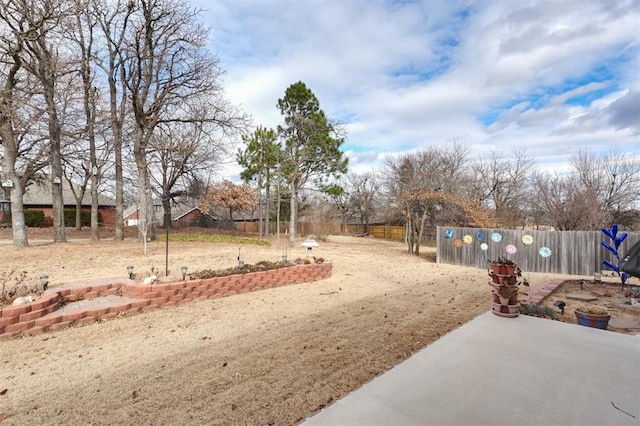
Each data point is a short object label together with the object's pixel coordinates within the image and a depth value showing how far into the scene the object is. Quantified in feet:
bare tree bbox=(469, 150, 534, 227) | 74.43
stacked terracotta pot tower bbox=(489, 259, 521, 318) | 14.35
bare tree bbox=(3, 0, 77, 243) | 31.12
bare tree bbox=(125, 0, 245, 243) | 43.55
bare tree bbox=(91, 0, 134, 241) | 44.80
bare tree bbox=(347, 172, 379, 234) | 114.32
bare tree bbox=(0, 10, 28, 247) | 31.65
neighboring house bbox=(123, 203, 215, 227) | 96.27
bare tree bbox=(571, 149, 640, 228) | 56.75
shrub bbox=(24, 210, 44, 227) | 79.25
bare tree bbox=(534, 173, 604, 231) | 48.59
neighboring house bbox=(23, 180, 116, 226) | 95.30
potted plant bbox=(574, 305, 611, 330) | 13.29
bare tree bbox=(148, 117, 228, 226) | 48.11
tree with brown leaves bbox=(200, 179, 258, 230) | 74.02
